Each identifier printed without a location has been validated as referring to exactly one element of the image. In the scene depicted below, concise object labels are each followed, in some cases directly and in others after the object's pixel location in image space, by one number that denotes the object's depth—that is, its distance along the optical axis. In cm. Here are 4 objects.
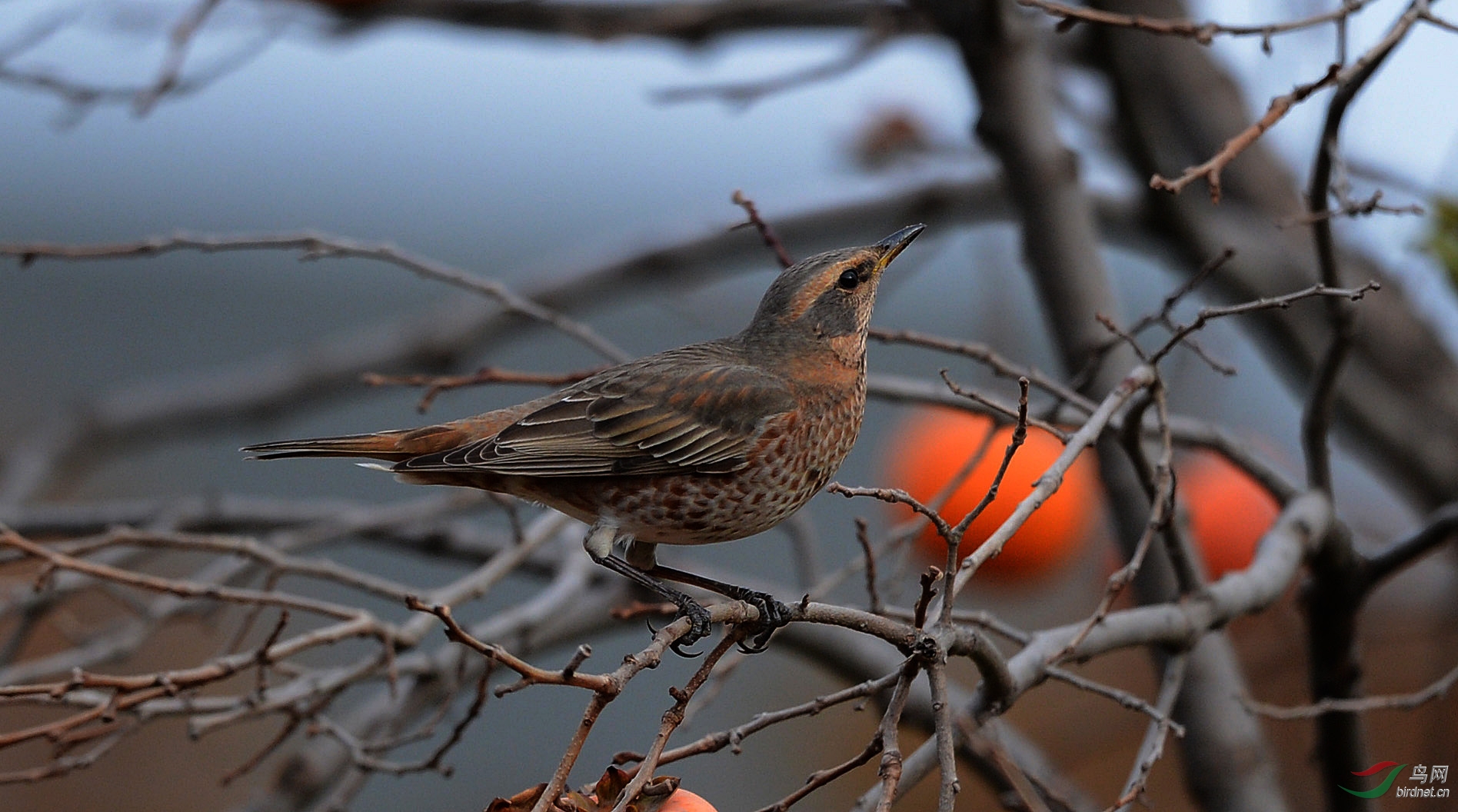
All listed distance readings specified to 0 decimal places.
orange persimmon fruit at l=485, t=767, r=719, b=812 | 332
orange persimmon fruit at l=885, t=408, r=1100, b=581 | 885
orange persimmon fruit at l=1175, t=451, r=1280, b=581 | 896
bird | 519
